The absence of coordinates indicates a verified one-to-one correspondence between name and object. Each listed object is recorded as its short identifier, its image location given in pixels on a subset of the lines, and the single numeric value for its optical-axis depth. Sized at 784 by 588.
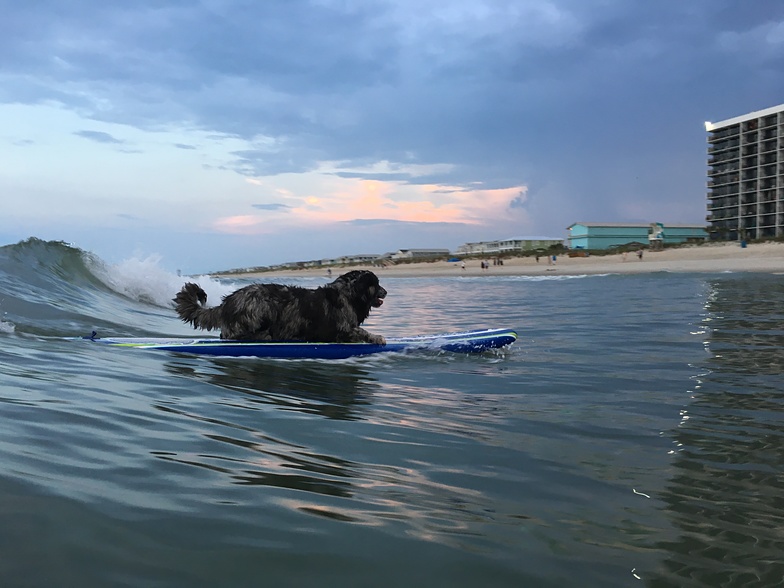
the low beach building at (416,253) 171.23
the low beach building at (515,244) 138.88
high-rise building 96.31
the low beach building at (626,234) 114.38
